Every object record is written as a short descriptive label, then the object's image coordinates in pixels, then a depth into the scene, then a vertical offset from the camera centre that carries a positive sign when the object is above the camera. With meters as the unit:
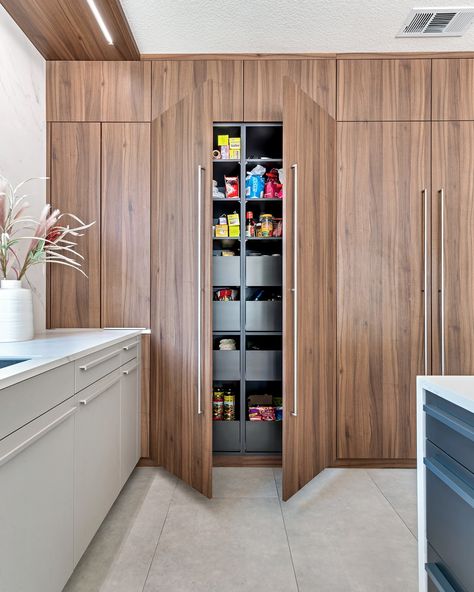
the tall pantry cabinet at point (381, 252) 2.71 +0.29
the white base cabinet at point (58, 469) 1.11 -0.58
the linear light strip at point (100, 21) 2.14 +1.48
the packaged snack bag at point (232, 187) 2.82 +0.73
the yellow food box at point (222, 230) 2.82 +0.44
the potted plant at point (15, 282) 1.93 +0.07
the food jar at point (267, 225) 2.83 +0.48
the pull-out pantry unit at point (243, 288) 2.26 +0.06
